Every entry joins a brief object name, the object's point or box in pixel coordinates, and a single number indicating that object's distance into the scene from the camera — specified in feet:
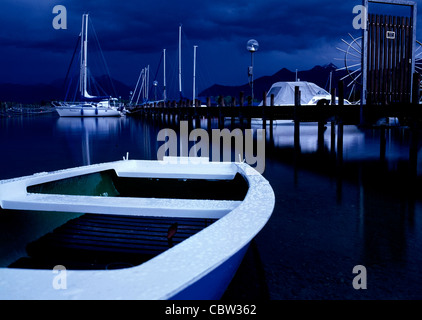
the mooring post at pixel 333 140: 49.28
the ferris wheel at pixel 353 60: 37.40
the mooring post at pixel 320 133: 60.33
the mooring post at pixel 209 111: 83.22
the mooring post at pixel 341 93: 37.19
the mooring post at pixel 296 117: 45.88
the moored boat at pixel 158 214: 4.87
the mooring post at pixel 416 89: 30.53
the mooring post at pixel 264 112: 56.07
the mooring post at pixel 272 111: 53.66
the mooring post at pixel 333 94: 46.61
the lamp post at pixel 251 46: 66.42
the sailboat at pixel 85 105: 141.35
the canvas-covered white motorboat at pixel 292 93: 83.01
